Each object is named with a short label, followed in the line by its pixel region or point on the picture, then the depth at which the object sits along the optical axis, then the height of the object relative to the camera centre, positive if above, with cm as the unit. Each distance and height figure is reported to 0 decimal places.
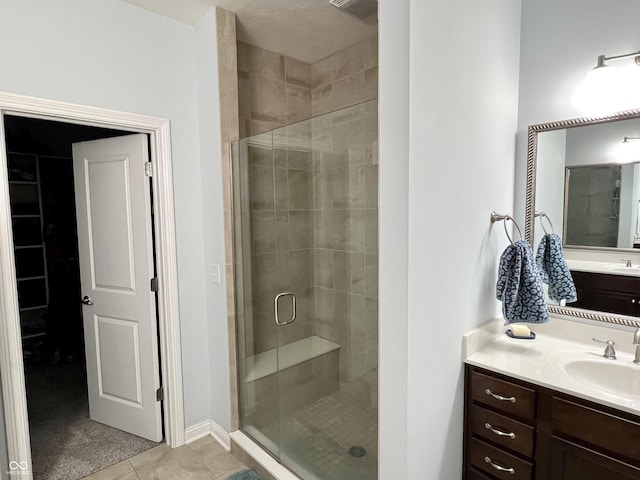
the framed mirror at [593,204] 164 +4
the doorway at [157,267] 172 -33
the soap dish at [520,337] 184 -67
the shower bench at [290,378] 205 -102
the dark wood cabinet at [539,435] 125 -91
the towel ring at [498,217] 179 -3
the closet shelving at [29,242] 379 -27
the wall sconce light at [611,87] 158 +58
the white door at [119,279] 225 -43
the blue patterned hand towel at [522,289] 168 -38
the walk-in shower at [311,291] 168 -46
